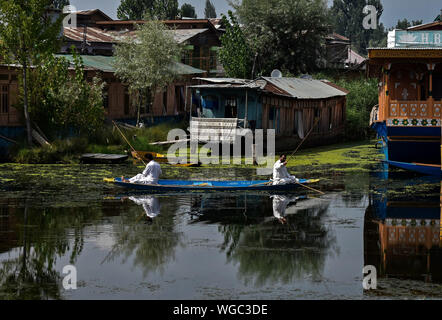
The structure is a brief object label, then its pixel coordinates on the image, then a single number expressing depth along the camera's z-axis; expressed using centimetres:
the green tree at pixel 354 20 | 13812
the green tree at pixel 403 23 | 12224
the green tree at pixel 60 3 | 10852
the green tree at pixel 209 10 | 13800
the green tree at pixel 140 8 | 8694
